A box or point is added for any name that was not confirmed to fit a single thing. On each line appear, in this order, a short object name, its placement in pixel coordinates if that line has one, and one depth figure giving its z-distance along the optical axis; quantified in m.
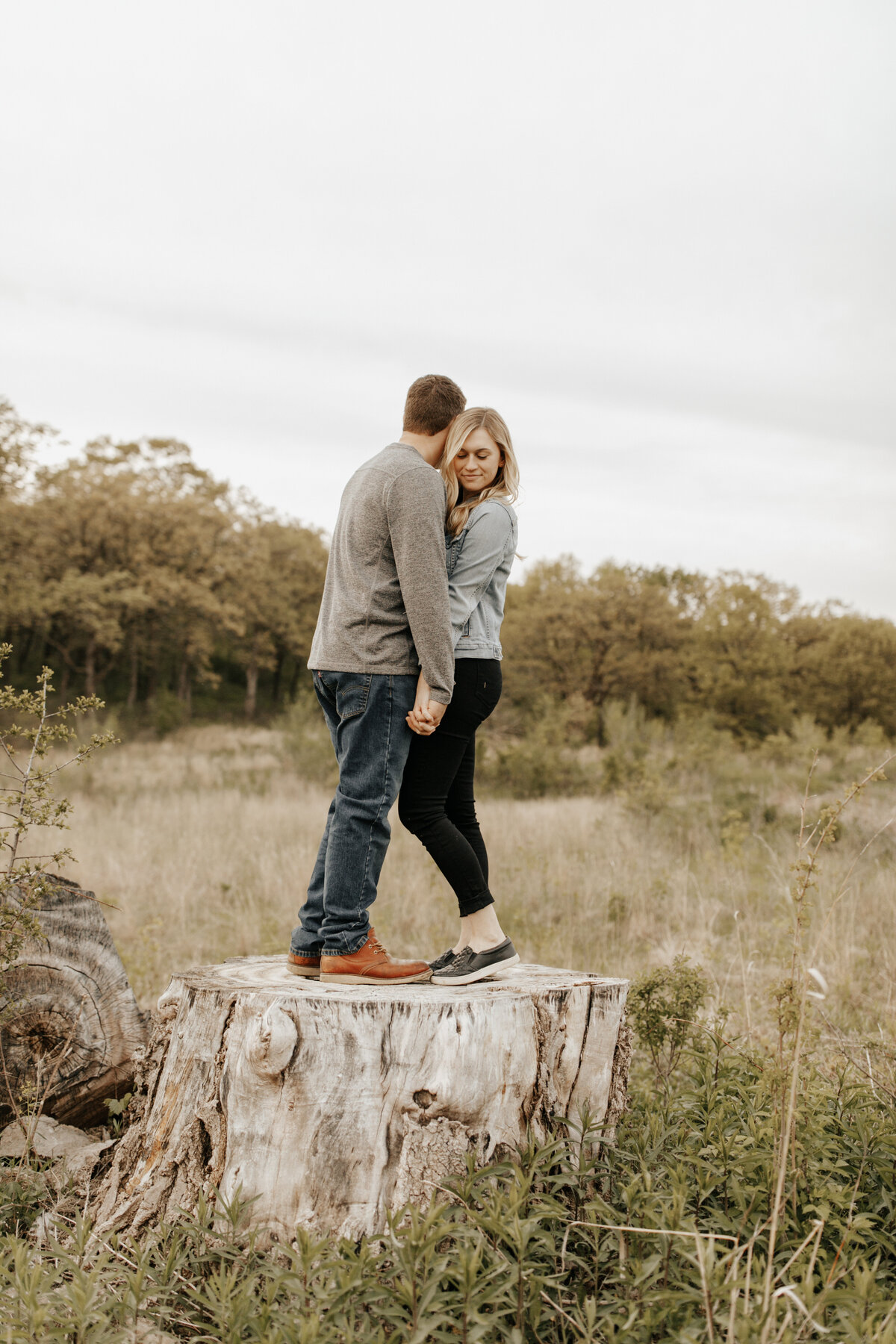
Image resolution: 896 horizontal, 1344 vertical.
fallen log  3.49
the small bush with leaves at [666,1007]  3.59
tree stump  2.54
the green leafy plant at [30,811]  3.01
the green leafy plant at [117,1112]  3.40
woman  3.37
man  3.18
